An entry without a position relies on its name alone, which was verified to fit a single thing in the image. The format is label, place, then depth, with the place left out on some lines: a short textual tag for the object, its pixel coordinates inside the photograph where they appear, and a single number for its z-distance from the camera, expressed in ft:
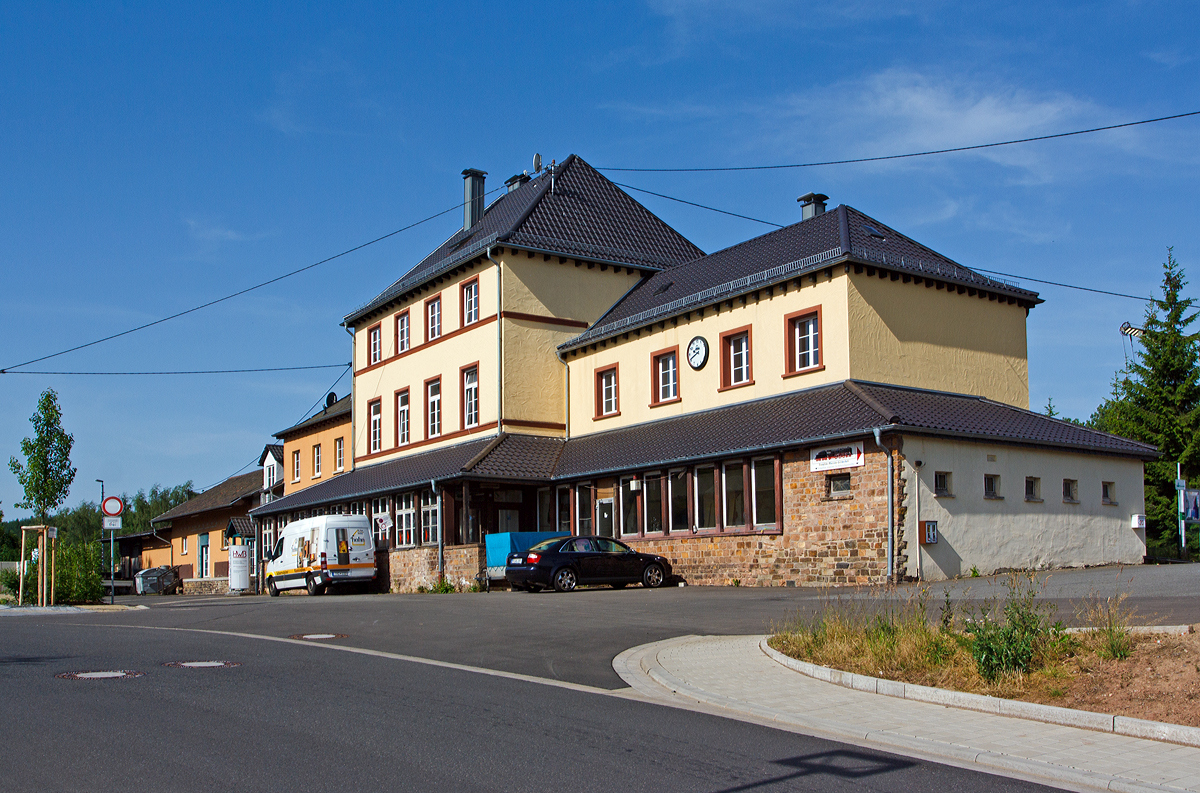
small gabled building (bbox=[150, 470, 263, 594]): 186.50
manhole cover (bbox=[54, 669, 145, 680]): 35.22
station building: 77.41
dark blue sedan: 83.41
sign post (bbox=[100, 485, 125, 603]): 89.76
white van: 109.40
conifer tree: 125.49
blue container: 94.73
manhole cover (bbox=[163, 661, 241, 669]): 38.63
